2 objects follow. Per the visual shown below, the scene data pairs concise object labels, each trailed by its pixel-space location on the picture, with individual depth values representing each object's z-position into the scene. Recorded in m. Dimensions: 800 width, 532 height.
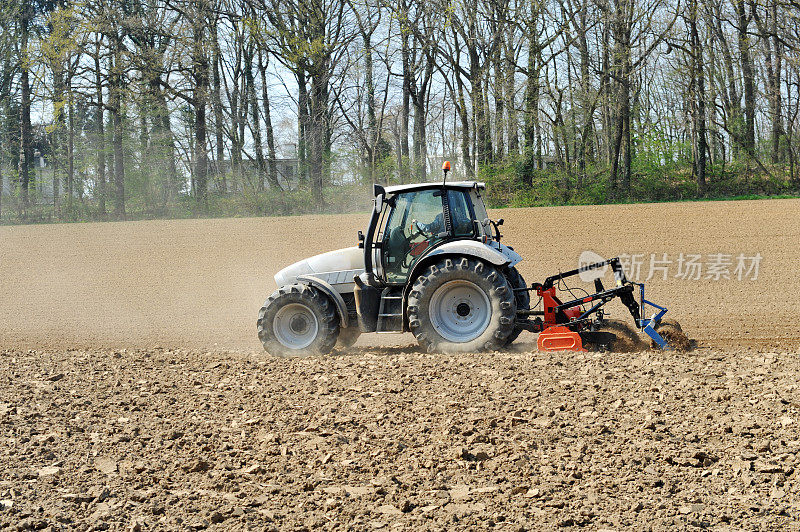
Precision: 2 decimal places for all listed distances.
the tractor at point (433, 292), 15.96
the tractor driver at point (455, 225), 16.84
